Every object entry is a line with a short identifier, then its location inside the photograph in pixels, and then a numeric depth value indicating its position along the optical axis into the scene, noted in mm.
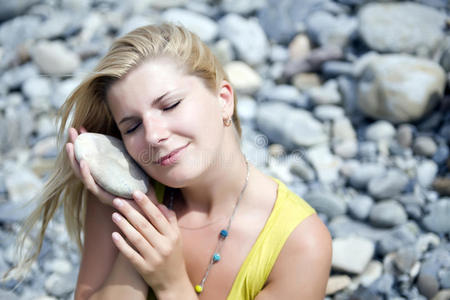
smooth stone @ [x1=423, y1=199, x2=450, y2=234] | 3521
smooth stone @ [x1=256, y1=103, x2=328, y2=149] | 4598
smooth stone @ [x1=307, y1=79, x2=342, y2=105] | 4891
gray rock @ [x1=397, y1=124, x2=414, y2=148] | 4324
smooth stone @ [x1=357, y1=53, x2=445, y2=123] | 4297
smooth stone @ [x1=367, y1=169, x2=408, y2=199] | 3836
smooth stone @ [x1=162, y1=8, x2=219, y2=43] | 5797
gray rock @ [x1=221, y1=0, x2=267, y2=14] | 6082
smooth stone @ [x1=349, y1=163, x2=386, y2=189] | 4059
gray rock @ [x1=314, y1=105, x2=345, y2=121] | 4797
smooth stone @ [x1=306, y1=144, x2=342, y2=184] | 4262
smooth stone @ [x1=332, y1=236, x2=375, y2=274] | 3287
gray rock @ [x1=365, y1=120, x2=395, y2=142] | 4469
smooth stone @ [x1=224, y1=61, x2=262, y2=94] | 5359
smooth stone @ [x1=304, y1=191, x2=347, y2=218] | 3844
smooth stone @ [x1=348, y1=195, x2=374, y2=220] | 3803
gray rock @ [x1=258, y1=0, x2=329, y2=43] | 5863
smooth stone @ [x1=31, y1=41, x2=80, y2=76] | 5652
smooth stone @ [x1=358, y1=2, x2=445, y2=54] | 4945
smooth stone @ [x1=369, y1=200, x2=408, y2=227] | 3625
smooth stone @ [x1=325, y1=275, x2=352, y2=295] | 3188
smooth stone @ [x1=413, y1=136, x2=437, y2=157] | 4156
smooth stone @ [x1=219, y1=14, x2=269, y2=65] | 5703
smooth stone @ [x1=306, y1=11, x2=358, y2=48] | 5426
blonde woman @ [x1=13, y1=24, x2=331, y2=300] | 2025
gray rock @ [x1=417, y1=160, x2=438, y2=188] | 3955
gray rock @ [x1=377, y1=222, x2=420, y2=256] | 3396
